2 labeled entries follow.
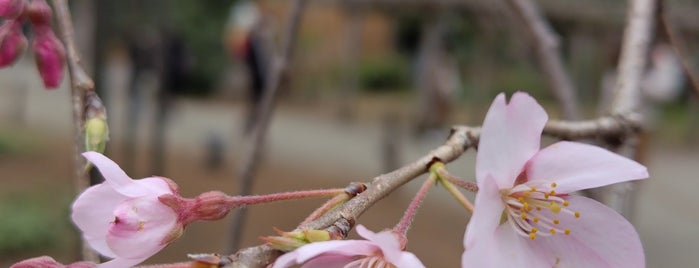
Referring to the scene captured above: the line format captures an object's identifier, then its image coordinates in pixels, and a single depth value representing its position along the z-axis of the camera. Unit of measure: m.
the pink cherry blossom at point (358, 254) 0.11
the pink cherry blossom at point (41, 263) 0.12
